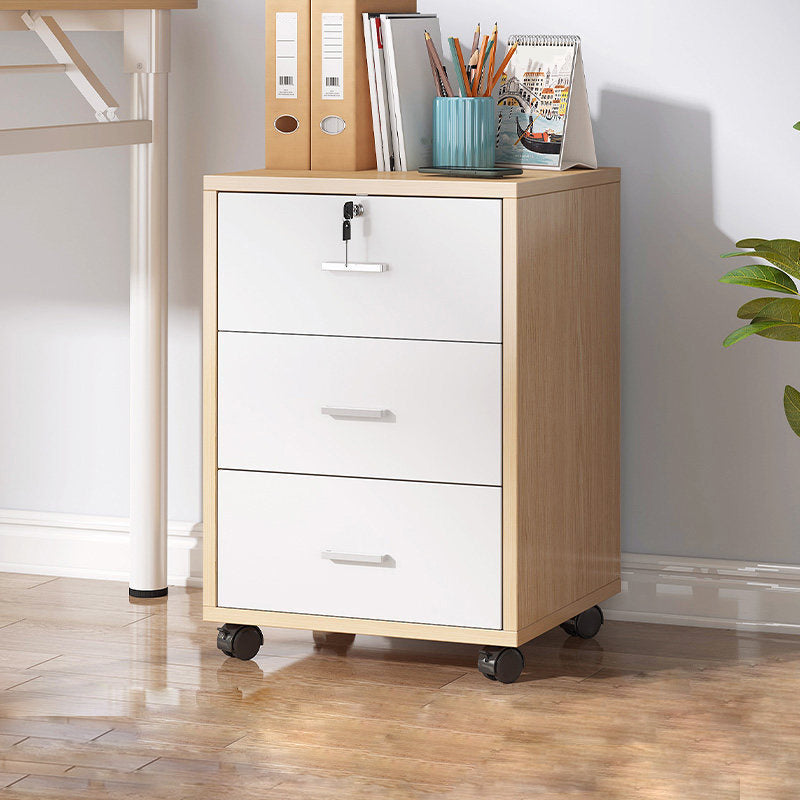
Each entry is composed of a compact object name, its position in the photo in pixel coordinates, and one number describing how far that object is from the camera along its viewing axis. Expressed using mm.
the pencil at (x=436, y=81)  3715
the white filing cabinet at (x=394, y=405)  3307
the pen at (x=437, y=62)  3718
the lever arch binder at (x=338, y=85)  3562
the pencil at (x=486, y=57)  3743
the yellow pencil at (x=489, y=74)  3740
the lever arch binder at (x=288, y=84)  3603
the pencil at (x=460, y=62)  3683
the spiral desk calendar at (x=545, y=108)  3664
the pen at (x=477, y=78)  3734
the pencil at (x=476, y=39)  3788
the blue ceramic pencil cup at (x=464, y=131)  3578
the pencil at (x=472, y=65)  3740
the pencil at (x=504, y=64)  3708
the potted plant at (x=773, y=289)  3418
